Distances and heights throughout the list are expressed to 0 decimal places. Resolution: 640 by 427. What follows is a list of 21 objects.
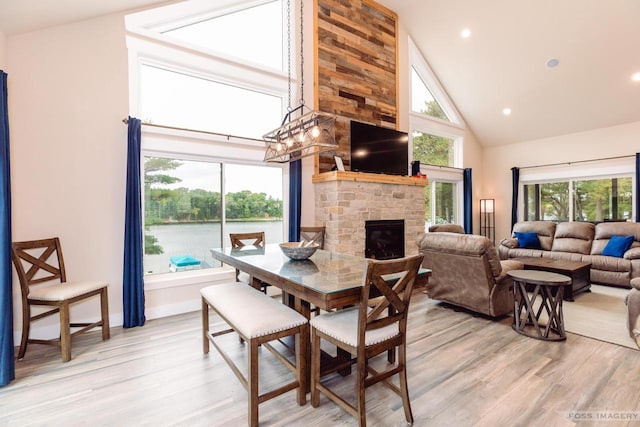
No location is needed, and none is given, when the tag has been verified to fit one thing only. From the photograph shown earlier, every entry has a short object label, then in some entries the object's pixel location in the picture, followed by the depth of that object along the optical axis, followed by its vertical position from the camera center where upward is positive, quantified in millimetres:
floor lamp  7527 -218
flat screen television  4910 +1030
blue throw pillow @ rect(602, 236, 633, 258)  4797 -593
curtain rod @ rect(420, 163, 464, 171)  6494 +964
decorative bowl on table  2529 -341
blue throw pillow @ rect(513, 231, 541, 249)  5855 -616
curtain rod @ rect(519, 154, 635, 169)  5732 +968
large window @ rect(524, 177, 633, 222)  5853 +187
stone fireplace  4422 +83
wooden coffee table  4074 -842
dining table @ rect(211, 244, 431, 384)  1702 -433
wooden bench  1755 -712
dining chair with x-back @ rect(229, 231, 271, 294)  3498 -341
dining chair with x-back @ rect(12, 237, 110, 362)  2516 -681
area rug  2938 -1223
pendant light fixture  2564 +674
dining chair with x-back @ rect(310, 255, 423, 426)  1647 -720
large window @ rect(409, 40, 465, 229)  6375 +1548
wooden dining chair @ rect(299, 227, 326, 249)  4164 -304
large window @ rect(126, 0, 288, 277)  3614 +1191
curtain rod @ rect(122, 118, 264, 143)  3297 +991
